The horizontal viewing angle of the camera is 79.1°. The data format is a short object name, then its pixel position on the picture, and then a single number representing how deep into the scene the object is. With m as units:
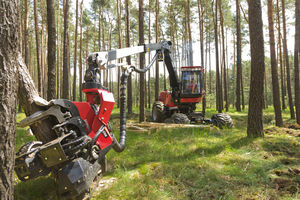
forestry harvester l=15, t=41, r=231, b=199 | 2.26
